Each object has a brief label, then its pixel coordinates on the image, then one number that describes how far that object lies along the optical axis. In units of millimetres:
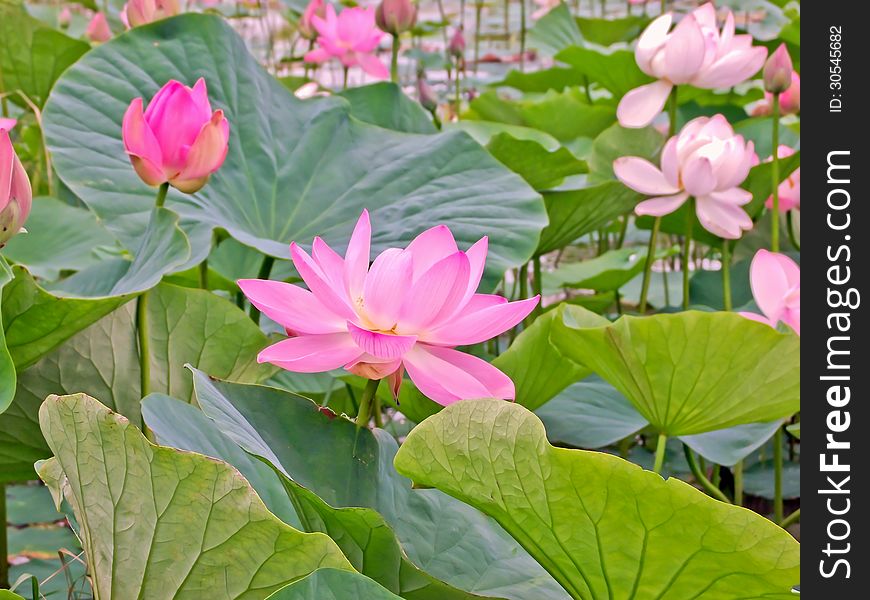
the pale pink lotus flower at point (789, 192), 3375
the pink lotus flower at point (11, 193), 2368
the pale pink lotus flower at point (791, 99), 3831
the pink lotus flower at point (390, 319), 2284
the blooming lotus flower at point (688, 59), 3247
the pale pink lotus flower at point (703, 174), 3024
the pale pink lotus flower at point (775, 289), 2766
